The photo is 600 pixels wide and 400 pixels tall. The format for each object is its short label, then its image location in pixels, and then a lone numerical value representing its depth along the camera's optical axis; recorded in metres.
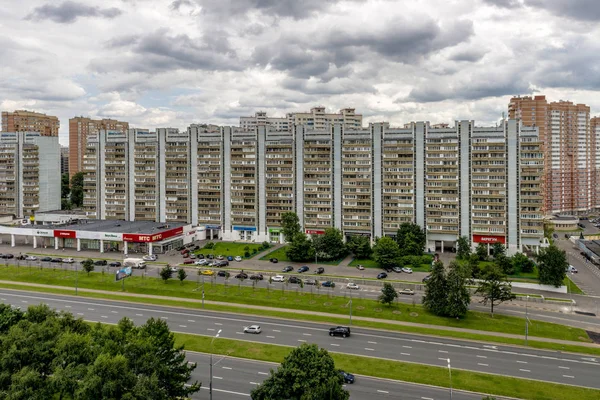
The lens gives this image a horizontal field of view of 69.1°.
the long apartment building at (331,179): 114.44
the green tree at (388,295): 72.94
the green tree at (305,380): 36.22
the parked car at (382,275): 95.13
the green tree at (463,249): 110.62
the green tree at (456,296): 69.19
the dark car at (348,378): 48.47
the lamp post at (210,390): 44.26
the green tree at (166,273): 88.38
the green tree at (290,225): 121.00
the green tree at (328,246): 110.62
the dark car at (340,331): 62.16
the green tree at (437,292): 70.50
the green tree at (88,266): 92.25
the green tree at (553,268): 86.94
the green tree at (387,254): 102.41
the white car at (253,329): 63.09
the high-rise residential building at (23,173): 163.75
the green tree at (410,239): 111.75
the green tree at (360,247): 112.00
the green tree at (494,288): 71.81
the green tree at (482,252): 109.62
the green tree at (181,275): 87.25
